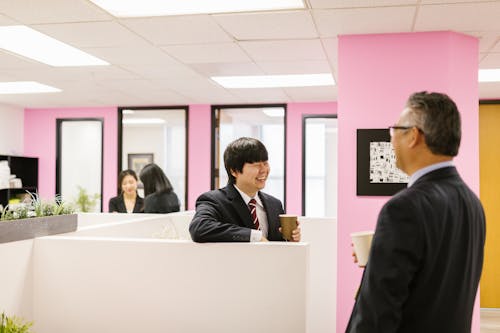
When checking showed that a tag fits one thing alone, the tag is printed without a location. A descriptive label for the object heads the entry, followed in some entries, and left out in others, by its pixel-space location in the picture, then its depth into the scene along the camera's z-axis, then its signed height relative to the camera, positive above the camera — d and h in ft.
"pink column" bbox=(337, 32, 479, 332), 12.78 +1.88
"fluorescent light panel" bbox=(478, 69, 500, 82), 16.67 +3.14
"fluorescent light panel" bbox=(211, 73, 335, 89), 18.13 +3.22
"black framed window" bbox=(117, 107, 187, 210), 37.52 +1.76
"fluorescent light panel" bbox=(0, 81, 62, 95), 19.90 +3.23
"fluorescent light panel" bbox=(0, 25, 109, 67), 13.07 +3.33
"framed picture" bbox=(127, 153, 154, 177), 38.01 +0.82
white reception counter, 7.29 -1.63
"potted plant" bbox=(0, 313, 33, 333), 6.73 -1.97
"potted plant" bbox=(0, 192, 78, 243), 7.89 -0.77
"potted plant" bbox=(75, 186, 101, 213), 27.25 -1.58
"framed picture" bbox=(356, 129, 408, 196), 13.00 +0.22
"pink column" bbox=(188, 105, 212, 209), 25.26 +0.99
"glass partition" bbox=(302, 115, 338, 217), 34.30 +0.10
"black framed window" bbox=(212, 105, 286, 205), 25.32 +2.69
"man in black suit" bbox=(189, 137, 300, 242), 7.43 -0.49
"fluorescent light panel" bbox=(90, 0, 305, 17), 10.77 +3.39
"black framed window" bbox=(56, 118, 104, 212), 35.55 +1.21
